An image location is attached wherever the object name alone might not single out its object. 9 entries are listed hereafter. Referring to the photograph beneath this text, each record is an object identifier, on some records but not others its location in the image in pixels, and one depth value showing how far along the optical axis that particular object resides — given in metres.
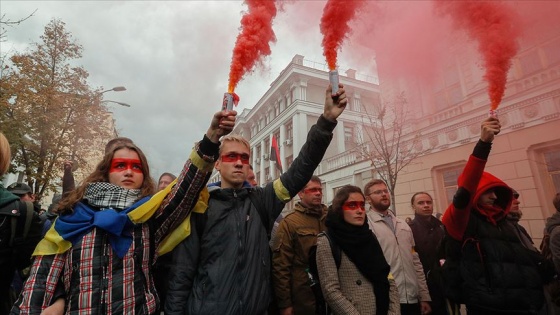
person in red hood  2.57
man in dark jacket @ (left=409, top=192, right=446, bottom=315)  3.90
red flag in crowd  13.51
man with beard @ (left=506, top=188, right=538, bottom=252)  3.21
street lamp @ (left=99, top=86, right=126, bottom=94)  15.15
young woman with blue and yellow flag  1.83
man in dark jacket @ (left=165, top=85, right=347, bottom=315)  2.05
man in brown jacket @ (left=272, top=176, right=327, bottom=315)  3.02
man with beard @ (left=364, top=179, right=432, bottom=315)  3.56
